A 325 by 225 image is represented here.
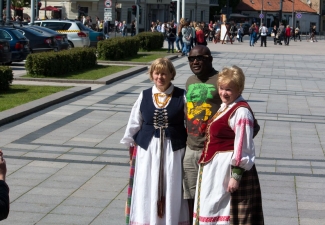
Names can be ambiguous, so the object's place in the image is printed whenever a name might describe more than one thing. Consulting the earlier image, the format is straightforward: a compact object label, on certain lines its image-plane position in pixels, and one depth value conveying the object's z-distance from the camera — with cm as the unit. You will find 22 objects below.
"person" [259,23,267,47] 4425
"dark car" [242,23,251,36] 7454
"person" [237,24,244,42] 5392
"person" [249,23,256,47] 4626
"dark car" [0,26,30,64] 2427
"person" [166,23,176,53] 3256
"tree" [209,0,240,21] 9812
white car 3216
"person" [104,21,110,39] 5079
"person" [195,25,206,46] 2765
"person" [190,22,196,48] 3080
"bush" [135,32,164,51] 3269
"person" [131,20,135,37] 5928
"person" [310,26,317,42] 6062
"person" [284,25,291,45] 4939
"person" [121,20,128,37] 5988
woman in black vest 522
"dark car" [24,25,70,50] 2776
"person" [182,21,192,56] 3017
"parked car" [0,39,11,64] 2236
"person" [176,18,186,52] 3081
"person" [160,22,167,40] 5408
